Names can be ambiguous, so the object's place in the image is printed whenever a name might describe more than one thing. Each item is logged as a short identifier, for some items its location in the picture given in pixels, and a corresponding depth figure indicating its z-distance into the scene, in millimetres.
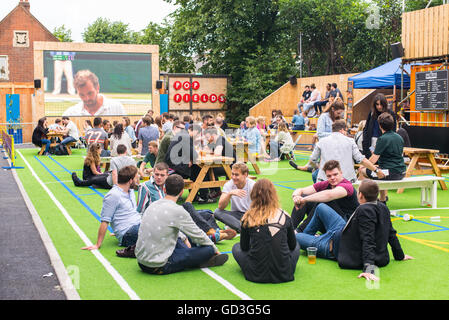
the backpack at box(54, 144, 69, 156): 22312
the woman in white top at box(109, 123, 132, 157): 13602
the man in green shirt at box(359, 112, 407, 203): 8891
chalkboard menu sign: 16328
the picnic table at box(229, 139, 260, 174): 14562
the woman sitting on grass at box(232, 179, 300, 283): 5402
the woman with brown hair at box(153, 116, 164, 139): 17081
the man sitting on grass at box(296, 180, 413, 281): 5801
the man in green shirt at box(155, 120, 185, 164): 10016
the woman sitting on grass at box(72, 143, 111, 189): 12906
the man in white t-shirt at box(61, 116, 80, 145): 23034
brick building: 51188
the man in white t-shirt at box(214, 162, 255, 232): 7145
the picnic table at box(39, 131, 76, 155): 22531
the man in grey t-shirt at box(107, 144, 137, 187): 10289
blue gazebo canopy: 18875
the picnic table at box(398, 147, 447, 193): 11531
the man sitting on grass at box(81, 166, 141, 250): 6984
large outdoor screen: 30188
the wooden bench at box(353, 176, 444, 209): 9078
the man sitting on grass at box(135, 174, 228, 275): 5742
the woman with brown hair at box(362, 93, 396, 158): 9672
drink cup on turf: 6359
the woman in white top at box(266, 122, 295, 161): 18328
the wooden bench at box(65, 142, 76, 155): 22531
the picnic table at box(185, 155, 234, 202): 10266
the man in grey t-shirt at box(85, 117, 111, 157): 16453
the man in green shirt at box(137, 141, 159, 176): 11759
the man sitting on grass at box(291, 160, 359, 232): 6840
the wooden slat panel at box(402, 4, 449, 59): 16359
